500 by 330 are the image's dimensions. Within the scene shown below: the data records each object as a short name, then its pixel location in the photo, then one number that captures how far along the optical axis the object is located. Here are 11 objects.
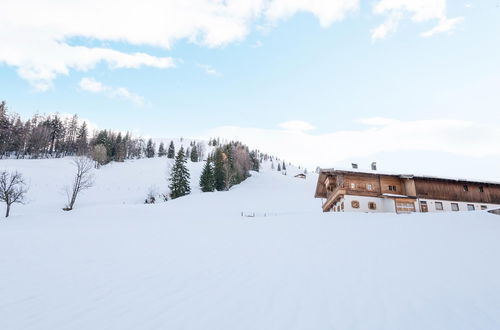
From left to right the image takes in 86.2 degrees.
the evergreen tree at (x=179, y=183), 56.81
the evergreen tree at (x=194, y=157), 109.95
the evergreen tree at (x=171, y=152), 117.72
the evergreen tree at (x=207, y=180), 62.34
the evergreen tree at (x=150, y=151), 127.22
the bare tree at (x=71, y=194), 39.97
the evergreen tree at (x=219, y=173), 66.19
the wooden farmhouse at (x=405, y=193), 34.84
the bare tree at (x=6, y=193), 32.51
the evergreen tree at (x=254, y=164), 115.56
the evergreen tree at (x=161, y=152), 133.02
